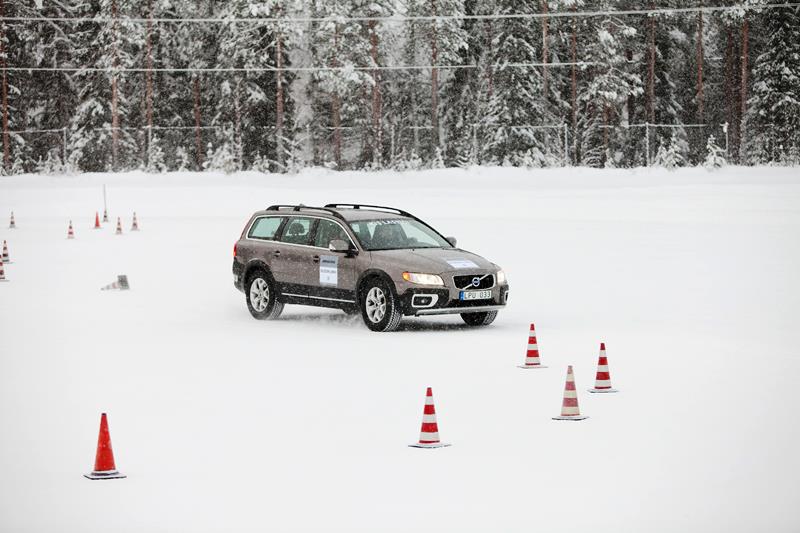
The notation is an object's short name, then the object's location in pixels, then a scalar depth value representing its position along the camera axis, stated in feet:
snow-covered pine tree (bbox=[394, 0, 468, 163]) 250.57
